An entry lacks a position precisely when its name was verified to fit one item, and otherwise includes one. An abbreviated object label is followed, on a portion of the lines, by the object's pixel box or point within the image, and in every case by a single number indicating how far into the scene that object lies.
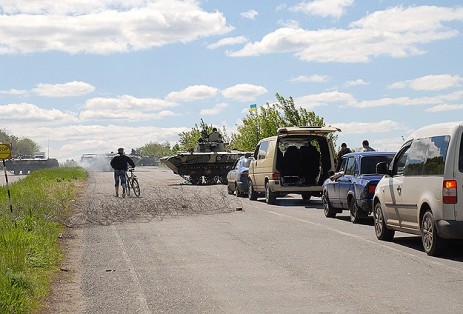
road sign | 19.39
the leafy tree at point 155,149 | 176.23
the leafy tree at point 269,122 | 61.25
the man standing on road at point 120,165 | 31.48
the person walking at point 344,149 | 27.41
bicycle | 31.56
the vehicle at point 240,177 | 30.95
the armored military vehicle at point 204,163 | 44.50
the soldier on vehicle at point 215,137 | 48.62
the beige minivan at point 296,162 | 25.67
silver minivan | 12.12
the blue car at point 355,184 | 18.11
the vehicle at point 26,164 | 88.69
